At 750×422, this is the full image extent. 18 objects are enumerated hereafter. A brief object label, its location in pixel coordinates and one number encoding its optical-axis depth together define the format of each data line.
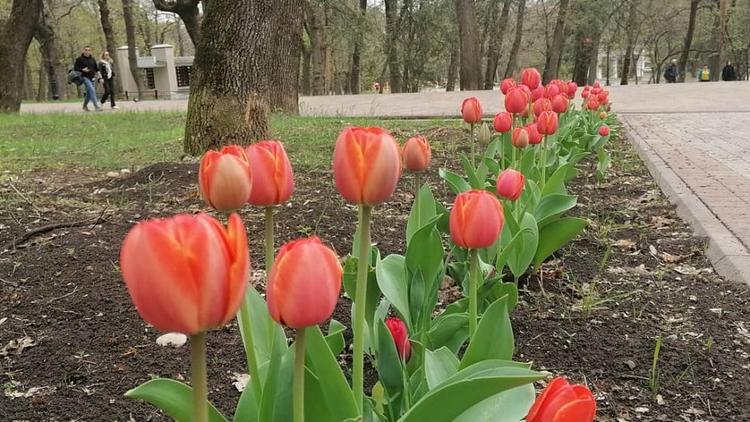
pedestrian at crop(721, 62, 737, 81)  33.44
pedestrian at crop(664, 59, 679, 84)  38.09
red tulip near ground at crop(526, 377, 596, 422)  0.72
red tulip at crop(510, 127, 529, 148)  2.85
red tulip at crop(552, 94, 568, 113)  3.53
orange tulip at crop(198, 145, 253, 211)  1.00
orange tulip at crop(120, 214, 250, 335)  0.62
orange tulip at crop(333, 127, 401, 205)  0.93
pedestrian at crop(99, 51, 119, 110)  18.73
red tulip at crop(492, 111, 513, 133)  2.96
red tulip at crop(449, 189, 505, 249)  1.25
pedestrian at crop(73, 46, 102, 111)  17.44
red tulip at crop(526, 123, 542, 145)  2.89
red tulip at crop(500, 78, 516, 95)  3.41
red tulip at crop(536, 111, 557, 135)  2.92
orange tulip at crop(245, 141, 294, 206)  1.10
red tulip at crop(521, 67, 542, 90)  3.39
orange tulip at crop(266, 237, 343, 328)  0.77
